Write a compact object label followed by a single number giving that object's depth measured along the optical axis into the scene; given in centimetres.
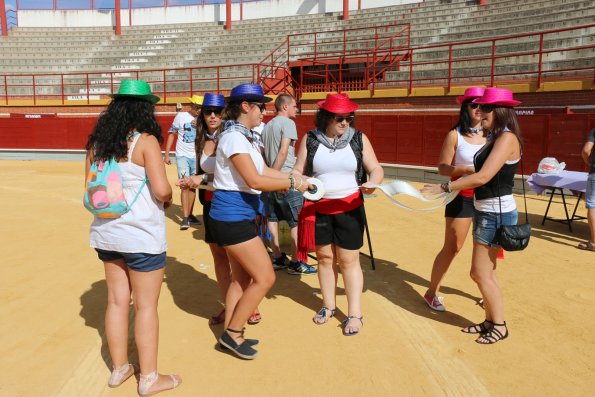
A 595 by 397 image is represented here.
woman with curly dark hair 267
